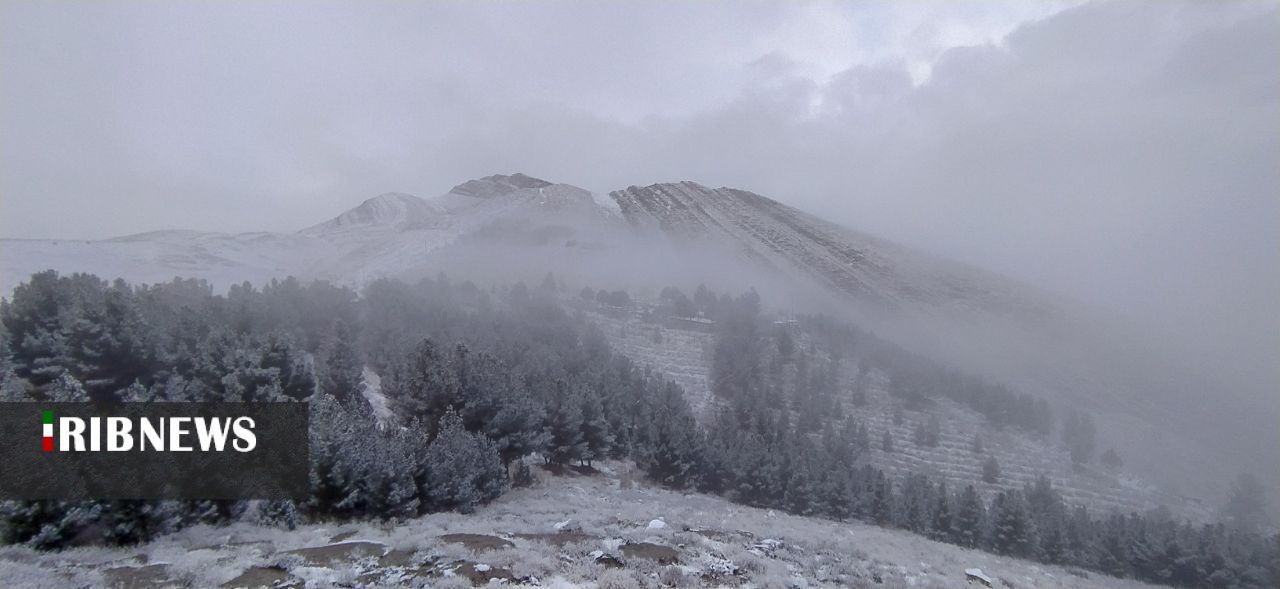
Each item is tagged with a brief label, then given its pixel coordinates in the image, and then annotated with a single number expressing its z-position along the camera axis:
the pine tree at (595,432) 34.50
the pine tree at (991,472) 53.94
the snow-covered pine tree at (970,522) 36.72
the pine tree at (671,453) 36.22
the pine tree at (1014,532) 35.66
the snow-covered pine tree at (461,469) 20.83
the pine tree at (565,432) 32.53
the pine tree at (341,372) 29.67
